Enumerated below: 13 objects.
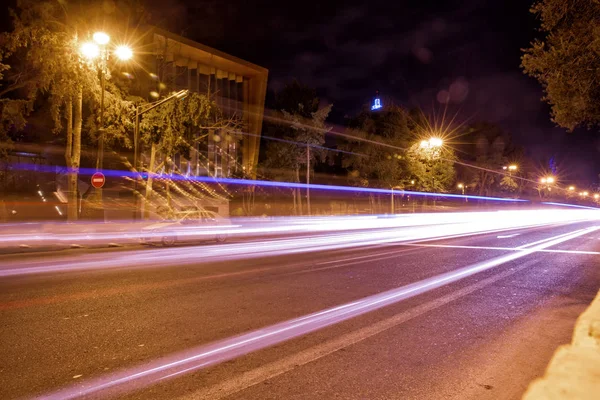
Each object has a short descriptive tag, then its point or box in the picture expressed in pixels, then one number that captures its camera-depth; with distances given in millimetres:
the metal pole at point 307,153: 37669
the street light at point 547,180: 83288
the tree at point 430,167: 42812
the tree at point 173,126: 24938
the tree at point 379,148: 44188
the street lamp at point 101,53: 17641
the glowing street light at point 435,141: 38406
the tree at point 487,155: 64812
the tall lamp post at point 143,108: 21391
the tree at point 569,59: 9773
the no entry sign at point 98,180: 19109
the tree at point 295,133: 39969
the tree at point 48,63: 19719
